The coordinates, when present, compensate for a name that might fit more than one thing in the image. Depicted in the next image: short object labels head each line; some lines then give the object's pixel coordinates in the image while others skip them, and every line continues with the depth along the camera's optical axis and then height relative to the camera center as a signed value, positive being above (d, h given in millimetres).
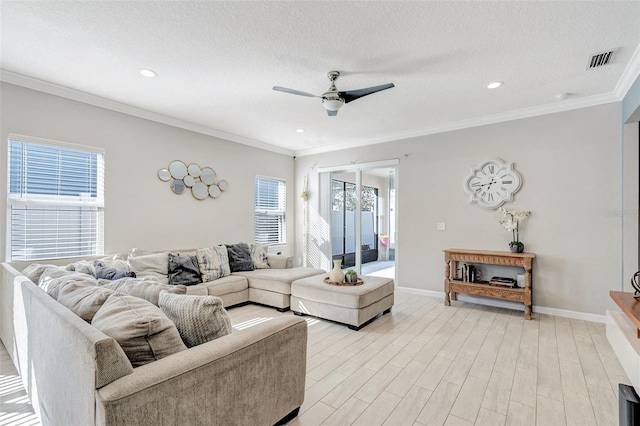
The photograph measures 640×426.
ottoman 3438 -1019
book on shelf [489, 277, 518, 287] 3973 -862
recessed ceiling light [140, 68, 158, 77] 3055 +1472
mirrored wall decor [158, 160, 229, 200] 4535 +569
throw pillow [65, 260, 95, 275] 2793 -503
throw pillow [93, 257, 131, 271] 3245 -535
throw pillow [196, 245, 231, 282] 4168 -679
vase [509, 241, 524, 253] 4062 -404
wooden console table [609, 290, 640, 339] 2269 -722
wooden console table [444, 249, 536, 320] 3800 -851
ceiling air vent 2734 +1488
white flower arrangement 4129 -34
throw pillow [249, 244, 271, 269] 4895 -676
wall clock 4270 +498
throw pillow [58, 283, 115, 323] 1458 -436
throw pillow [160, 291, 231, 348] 1525 -525
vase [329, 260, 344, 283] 3848 -748
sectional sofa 1090 -703
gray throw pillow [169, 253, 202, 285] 3836 -730
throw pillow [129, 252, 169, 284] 3602 -622
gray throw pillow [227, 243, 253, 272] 4660 -665
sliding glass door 5645 -62
